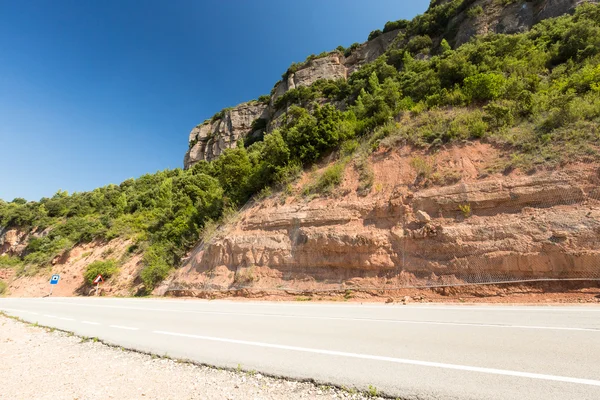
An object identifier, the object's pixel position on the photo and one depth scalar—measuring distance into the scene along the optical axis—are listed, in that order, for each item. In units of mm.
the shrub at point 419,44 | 36938
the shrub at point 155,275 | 20109
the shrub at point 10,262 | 38403
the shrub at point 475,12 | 32594
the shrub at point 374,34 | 49078
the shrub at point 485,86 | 16219
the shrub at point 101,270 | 24969
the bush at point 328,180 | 15945
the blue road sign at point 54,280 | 27484
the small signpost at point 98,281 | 23547
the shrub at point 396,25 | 46838
